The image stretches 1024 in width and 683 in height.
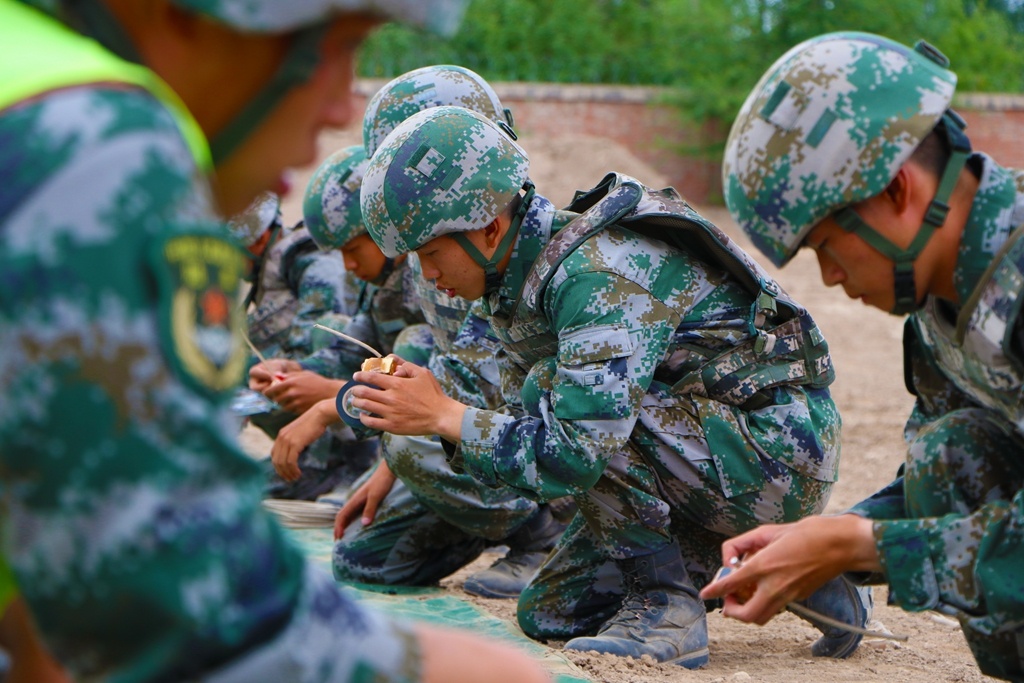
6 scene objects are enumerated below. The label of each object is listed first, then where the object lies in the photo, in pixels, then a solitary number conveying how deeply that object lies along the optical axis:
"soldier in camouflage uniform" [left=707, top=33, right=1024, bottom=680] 2.27
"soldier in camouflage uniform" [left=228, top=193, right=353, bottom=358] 5.90
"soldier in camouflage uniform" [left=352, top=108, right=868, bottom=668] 3.43
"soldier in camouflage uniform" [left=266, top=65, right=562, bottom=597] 4.39
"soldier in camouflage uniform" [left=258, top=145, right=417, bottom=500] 4.89
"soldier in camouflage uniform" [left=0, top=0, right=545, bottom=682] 1.14
